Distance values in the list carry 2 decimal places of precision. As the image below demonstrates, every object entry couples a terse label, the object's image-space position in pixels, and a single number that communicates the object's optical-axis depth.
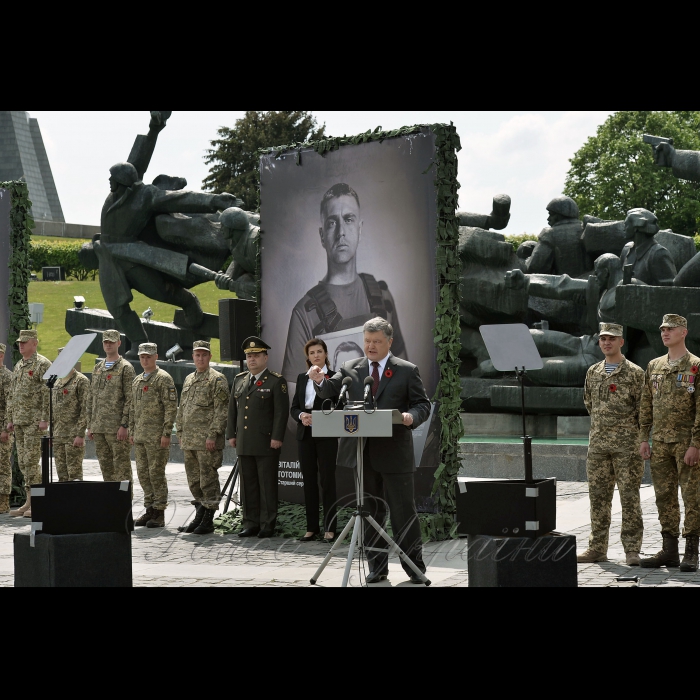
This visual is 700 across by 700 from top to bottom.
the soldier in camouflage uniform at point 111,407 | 11.79
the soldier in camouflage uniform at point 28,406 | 12.53
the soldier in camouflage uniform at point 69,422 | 12.18
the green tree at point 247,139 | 56.09
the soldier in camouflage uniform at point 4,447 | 13.04
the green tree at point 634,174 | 50.94
